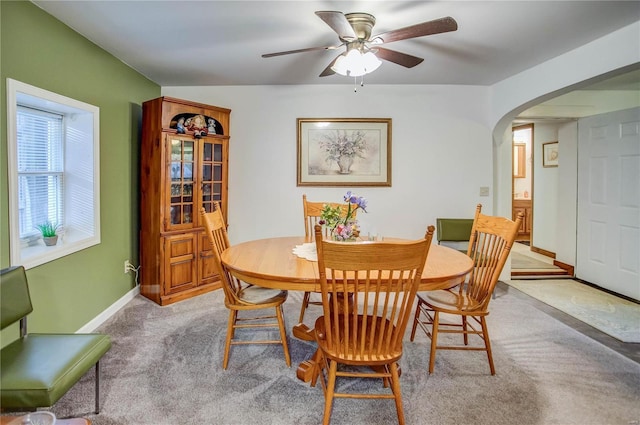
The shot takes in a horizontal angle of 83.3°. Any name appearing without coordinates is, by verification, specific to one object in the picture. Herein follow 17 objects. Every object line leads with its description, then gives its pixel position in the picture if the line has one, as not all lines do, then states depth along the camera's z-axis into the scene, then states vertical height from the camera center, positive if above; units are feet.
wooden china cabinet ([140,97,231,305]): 11.04 +0.19
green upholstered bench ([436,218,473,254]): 13.20 -1.08
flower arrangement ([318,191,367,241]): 7.41 -0.41
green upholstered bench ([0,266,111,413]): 4.65 -2.28
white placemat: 7.12 -1.05
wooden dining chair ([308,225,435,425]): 4.82 -1.33
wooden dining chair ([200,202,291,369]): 7.18 -2.02
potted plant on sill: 8.27 -0.76
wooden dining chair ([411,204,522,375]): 6.94 -1.80
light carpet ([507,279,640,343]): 9.71 -3.29
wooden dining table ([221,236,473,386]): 5.75 -1.17
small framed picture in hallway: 17.86 +2.39
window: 6.79 +0.70
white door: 12.07 +0.03
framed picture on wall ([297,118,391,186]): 13.66 +1.89
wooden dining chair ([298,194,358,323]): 10.42 -0.25
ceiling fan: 6.23 +3.17
